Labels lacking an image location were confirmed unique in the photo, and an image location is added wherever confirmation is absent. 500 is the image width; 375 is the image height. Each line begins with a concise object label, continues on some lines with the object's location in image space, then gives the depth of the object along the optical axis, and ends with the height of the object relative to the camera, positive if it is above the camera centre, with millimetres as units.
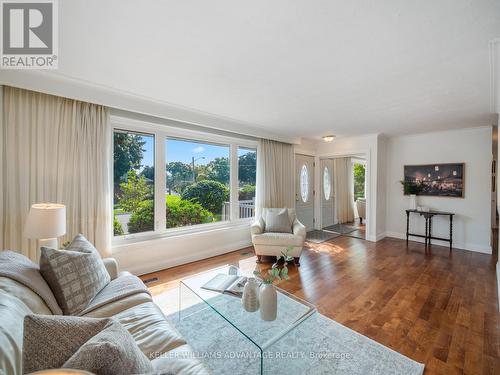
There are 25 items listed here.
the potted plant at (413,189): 4906 -55
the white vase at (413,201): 4895 -310
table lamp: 1960 -319
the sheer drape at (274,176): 4789 +234
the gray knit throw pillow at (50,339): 792 -566
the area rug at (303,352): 1630 -1305
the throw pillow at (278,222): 4051 -642
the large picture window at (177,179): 3268 +114
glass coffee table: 1537 -985
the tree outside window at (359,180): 8164 +228
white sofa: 955 -874
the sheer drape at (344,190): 6926 -117
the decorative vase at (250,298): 1822 -888
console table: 4493 -770
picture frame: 4535 +175
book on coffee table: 2080 -932
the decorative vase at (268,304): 1725 -879
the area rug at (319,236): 5184 -1187
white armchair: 3678 -889
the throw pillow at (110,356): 729 -566
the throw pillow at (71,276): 1552 -643
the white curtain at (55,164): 2314 +247
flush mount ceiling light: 4840 +1035
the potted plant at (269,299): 1722 -848
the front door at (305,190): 5758 -91
